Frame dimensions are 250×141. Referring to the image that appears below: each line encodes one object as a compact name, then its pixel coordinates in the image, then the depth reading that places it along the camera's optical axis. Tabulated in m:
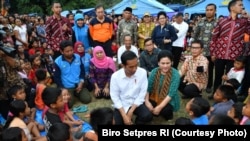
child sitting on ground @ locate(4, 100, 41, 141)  3.33
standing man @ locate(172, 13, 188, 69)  6.58
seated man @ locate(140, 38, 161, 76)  5.20
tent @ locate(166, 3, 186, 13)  22.79
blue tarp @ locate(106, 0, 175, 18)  19.02
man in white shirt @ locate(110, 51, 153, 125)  3.97
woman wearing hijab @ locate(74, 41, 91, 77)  5.96
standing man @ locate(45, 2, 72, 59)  5.86
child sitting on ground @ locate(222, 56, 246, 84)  4.66
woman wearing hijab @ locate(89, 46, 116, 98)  5.38
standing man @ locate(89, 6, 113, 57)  5.97
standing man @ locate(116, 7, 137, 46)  6.31
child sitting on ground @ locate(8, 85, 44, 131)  3.86
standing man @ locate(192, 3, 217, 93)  5.07
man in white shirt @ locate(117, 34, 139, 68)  5.57
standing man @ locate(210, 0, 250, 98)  4.52
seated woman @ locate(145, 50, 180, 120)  4.13
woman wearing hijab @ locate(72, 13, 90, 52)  6.53
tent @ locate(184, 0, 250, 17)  16.05
